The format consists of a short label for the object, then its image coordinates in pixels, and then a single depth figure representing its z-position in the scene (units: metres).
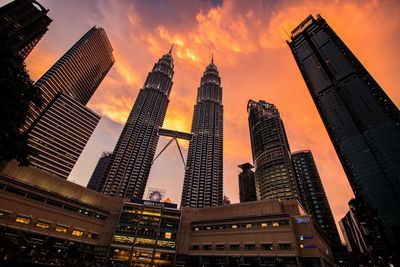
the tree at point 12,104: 20.75
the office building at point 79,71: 139.11
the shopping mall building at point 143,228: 52.50
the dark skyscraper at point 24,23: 98.28
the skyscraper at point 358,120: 106.56
